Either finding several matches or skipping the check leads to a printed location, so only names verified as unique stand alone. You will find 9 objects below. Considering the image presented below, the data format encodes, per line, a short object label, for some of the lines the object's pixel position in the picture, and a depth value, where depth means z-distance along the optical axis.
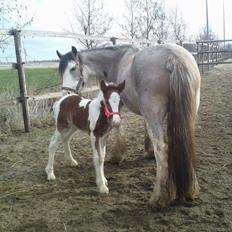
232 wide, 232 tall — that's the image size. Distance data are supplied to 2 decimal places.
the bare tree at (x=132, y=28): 17.71
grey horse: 3.40
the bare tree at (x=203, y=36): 36.01
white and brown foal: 3.53
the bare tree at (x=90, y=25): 14.85
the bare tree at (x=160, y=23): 20.11
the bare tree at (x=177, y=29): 23.33
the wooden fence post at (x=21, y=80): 6.65
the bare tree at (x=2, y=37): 7.36
